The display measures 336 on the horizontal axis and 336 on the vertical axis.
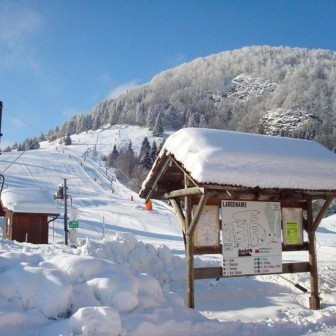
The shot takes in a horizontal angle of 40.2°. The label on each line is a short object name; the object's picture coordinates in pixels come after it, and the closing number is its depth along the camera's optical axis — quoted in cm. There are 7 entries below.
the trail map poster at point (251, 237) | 930
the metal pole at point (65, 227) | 3014
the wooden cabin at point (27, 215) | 3108
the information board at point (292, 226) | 1013
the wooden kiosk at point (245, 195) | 880
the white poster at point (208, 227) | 943
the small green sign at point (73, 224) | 2862
